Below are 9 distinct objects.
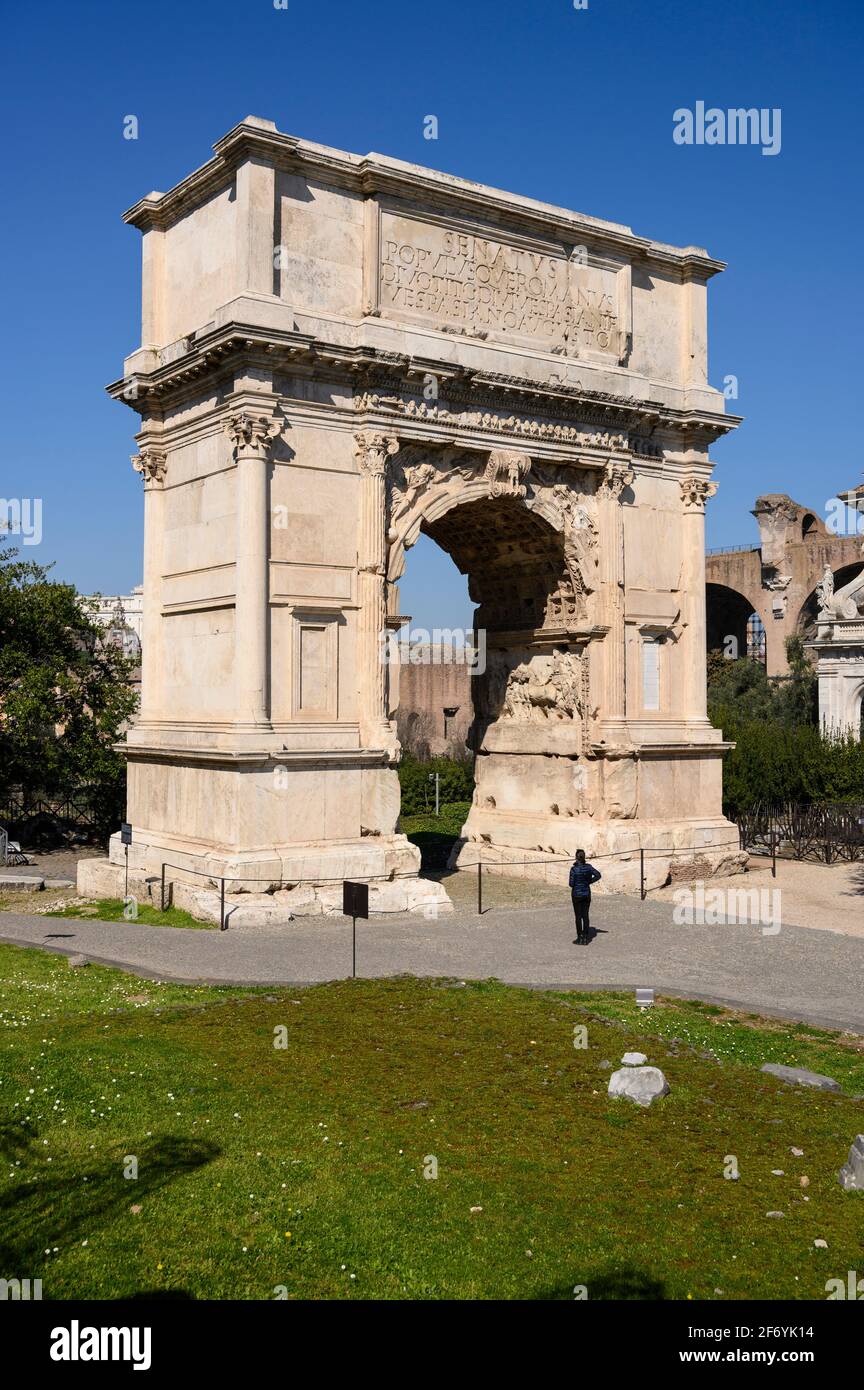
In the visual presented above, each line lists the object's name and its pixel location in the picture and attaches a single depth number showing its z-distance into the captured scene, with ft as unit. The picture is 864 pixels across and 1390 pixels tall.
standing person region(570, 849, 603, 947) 53.06
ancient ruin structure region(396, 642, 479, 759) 158.92
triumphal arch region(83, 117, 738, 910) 58.95
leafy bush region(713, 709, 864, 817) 101.19
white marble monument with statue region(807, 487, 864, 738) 140.67
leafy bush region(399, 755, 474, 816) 125.29
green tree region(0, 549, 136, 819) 84.74
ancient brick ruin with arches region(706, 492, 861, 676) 177.37
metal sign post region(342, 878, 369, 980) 44.70
